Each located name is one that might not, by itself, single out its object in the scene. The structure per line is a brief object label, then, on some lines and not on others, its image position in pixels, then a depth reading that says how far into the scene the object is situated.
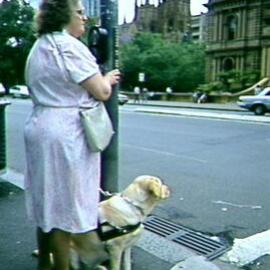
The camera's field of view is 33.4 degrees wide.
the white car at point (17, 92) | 46.23
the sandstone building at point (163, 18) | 88.88
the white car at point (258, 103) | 23.06
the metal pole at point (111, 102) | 3.31
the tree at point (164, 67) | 54.16
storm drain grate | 3.93
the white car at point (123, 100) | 34.26
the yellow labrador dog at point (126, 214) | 2.95
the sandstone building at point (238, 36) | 47.62
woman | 2.57
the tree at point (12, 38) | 21.78
